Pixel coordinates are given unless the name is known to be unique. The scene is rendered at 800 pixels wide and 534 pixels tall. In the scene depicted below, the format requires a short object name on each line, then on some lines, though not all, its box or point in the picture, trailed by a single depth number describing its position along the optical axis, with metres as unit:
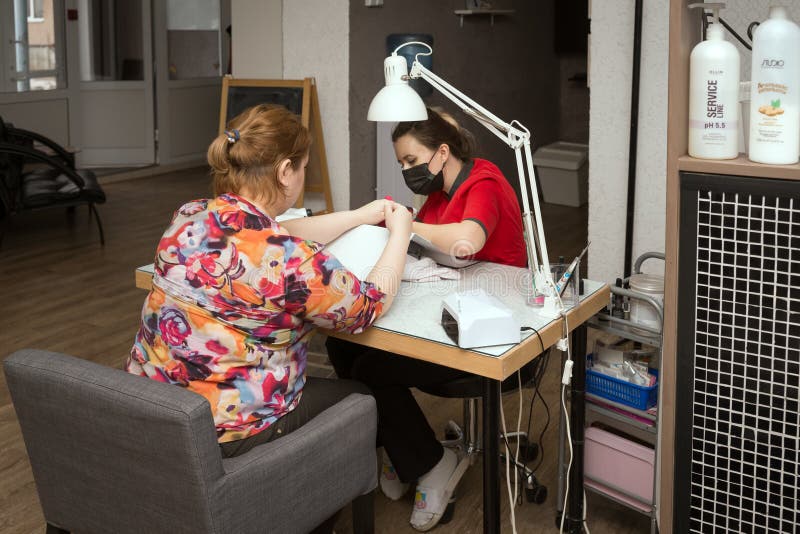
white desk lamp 2.10
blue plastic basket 2.35
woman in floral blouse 1.84
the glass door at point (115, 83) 8.38
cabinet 1.80
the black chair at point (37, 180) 5.46
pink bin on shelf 2.42
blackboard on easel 5.27
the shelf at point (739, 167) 1.73
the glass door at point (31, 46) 7.55
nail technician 2.43
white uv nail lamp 1.93
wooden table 1.95
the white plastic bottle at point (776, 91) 1.69
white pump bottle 1.76
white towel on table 2.42
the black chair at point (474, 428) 2.33
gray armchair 1.63
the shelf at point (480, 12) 6.40
